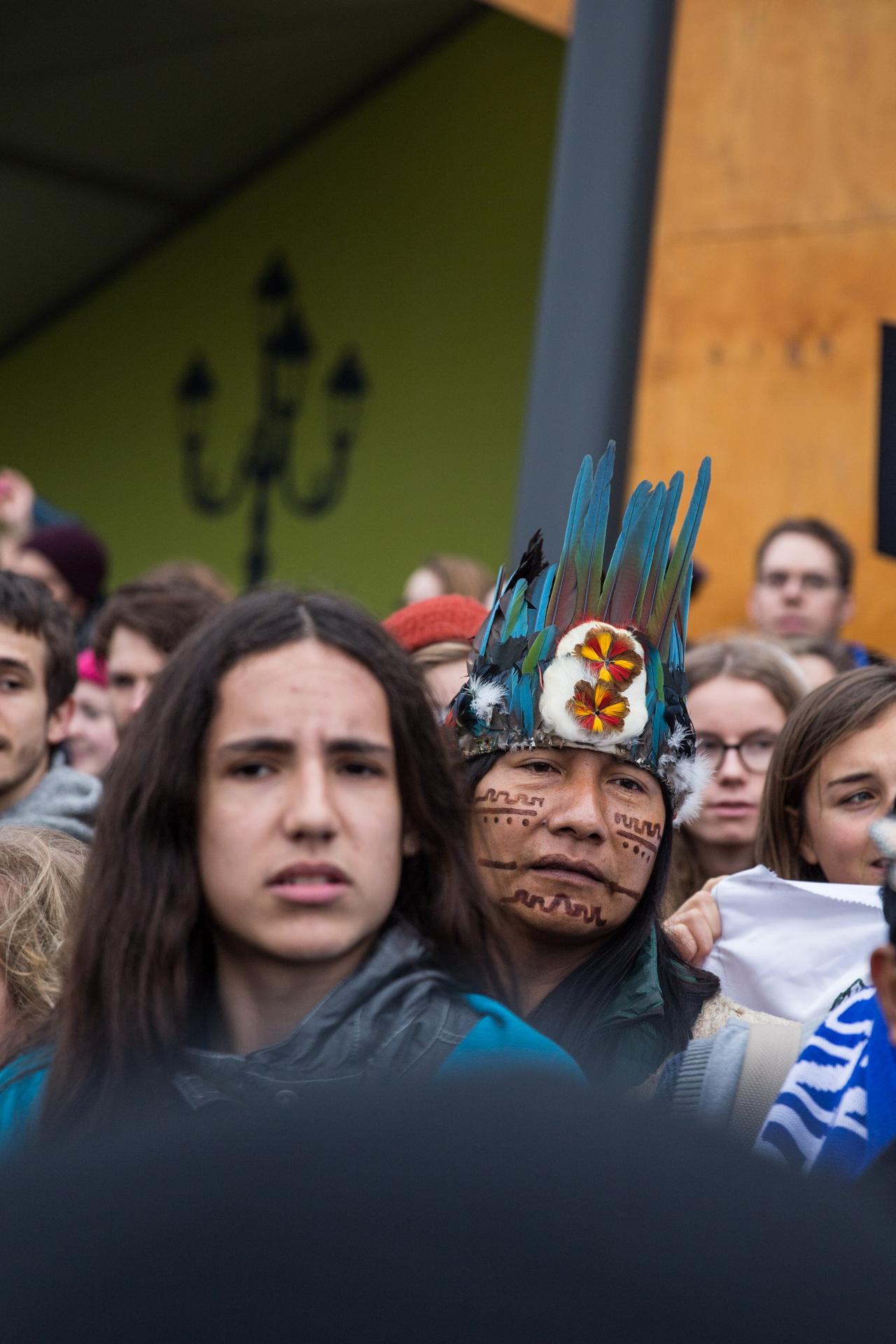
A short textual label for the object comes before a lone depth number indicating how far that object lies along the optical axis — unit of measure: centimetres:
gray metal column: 636
